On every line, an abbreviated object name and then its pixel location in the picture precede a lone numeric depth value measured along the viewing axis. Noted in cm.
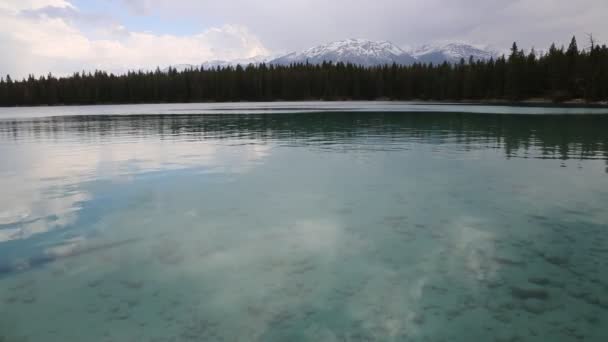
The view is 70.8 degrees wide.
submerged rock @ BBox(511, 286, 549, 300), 786
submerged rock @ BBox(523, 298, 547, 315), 736
